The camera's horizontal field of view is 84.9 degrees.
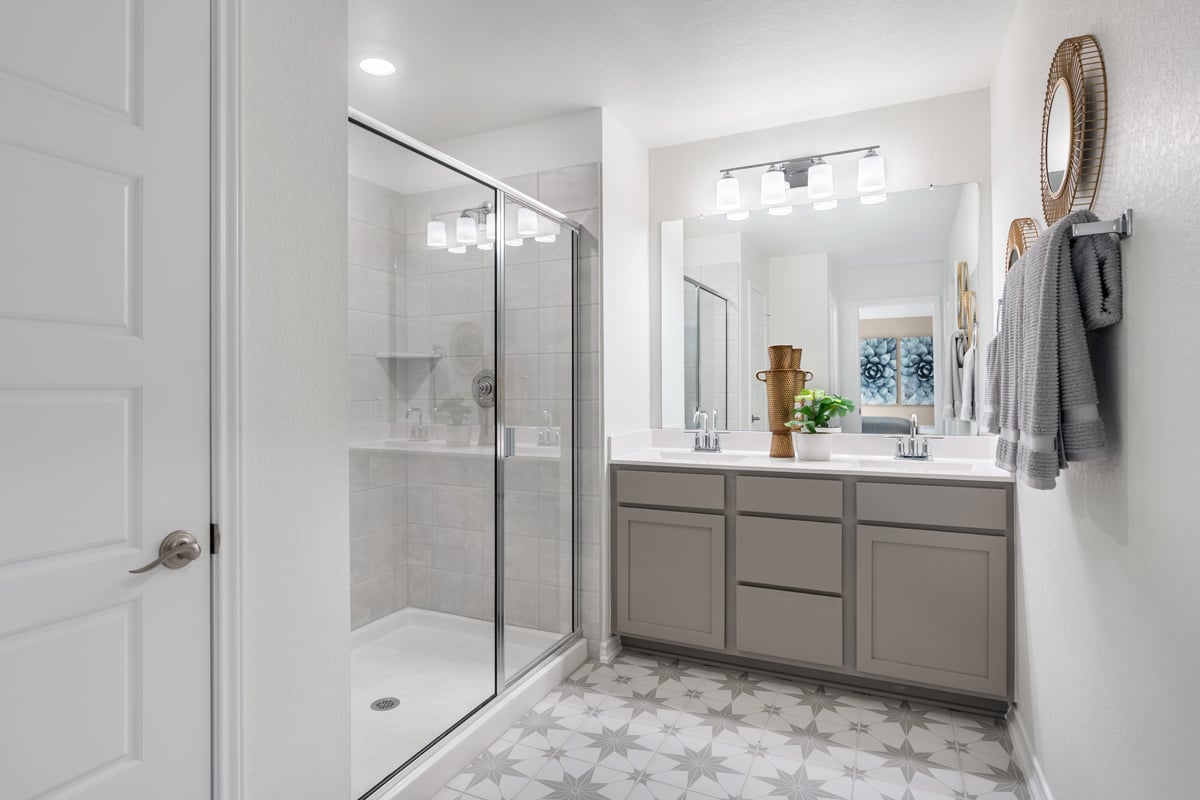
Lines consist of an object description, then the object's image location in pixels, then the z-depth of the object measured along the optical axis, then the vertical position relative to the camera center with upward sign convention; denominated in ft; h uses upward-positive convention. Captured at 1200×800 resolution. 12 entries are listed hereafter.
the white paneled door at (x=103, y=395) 3.27 +0.01
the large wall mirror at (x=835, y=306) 9.48 +1.41
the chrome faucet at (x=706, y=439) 10.59 -0.69
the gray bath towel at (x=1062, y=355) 4.11 +0.26
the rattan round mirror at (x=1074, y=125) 4.33 +1.94
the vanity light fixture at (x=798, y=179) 9.55 +3.29
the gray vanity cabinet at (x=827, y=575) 7.70 -2.31
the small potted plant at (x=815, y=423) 9.53 -0.39
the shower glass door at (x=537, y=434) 8.30 -0.50
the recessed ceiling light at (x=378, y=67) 8.27 +4.22
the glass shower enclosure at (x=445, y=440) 6.55 -0.50
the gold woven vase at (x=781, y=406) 9.93 -0.15
